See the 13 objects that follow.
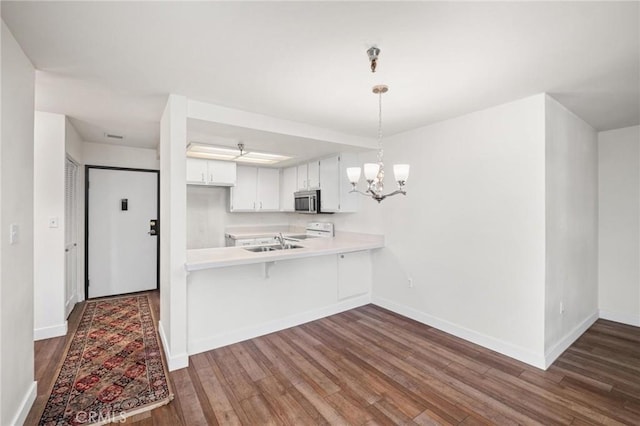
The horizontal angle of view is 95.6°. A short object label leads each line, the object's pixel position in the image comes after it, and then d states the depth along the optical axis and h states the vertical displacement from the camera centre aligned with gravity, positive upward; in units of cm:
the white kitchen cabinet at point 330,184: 444 +47
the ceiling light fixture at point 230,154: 385 +89
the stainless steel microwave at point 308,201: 475 +21
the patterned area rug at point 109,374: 201 -136
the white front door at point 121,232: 442 -28
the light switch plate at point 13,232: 174 -11
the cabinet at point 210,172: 459 +69
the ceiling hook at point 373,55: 181 +100
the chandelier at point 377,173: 227 +33
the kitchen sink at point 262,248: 361 -44
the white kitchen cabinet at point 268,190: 561 +48
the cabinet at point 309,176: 486 +67
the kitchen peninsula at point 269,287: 289 -87
